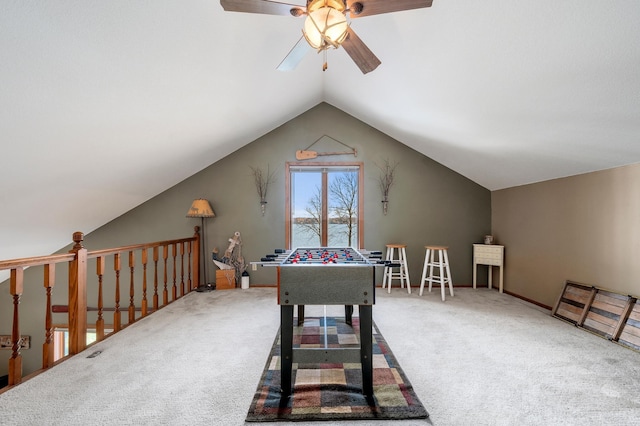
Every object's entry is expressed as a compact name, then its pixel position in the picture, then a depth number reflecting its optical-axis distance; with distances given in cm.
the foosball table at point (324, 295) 176
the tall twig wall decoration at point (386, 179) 464
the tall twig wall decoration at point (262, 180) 463
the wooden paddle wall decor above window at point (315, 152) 463
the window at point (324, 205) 472
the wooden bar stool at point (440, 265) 383
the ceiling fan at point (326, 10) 160
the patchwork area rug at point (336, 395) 158
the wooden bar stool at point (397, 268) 417
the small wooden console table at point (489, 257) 418
